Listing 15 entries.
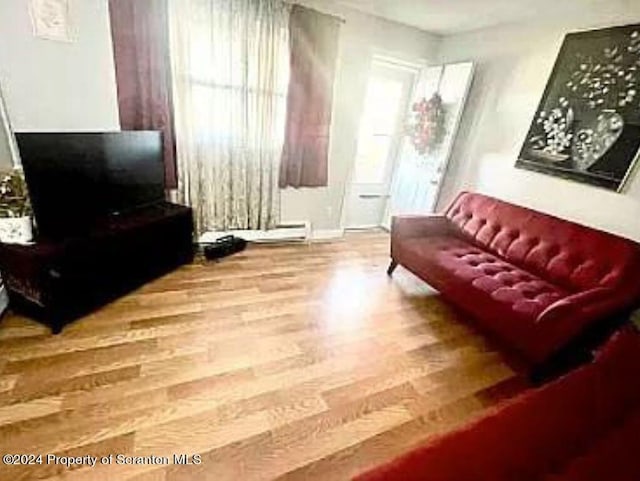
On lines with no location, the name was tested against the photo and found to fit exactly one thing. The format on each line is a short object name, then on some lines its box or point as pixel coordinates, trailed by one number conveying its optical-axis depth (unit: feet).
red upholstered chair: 3.27
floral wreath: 12.35
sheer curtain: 9.18
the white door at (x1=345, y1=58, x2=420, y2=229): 13.35
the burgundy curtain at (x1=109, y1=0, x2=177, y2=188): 8.23
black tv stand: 6.60
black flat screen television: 6.64
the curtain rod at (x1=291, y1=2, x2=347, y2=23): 10.20
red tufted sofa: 6.56
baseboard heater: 11.11
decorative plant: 6.53
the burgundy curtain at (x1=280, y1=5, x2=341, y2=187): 10.38
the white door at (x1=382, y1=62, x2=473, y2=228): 11.82
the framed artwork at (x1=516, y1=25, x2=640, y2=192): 7.93
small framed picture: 7.44
